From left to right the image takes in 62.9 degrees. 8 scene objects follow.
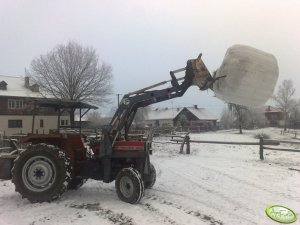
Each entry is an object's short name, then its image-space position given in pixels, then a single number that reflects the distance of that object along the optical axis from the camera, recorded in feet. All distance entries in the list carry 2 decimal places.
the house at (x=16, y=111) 100.69
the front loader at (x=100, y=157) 18.73
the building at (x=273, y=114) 209.82
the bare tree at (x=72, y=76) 92.35
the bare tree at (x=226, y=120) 191.24
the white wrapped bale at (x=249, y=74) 16.34
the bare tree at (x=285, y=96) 177.23
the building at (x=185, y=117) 173.09
